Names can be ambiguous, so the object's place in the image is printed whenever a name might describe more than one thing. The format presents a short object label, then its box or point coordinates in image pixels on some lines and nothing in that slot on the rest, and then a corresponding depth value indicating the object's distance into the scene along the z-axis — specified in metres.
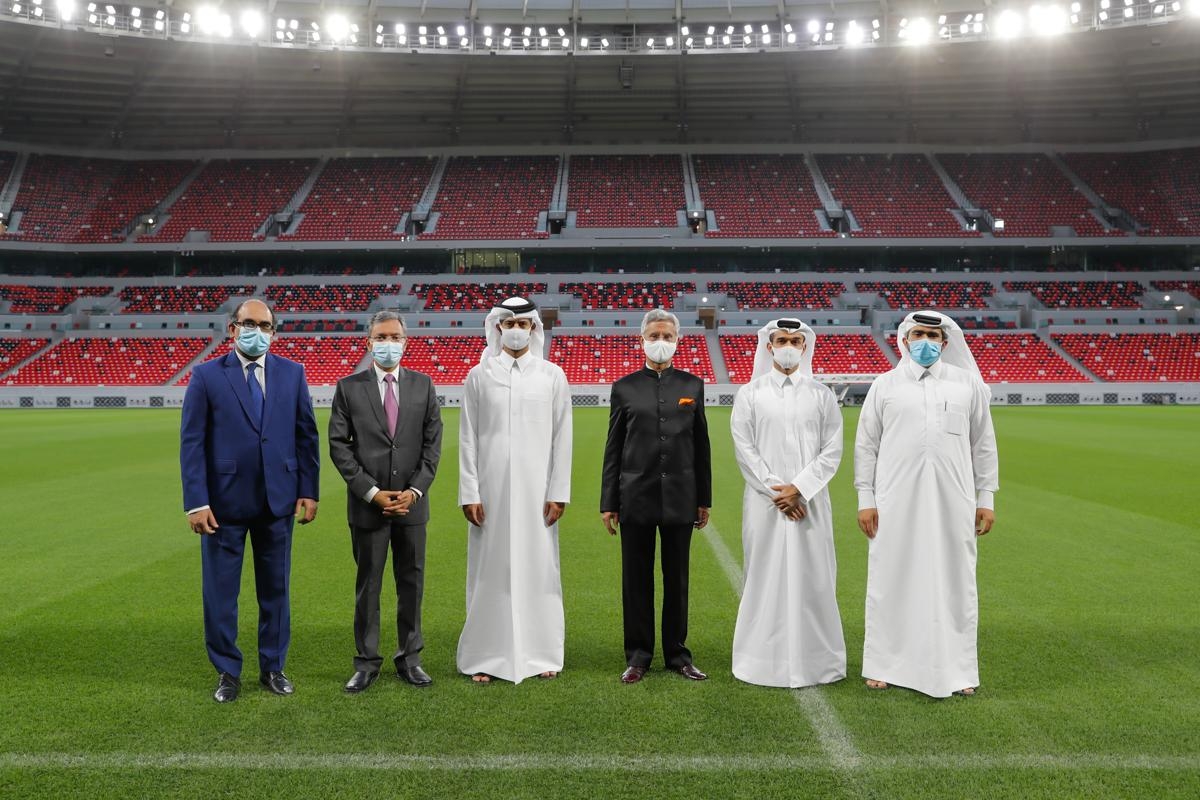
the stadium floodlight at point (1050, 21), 41.44
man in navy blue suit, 4.54
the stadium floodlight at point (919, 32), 43.22
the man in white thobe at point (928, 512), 4.57
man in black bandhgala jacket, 4.88
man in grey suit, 4.70
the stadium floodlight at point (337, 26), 43.88
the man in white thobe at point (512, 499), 4.89
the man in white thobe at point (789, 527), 4.70
